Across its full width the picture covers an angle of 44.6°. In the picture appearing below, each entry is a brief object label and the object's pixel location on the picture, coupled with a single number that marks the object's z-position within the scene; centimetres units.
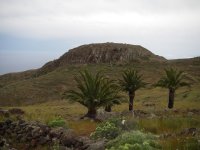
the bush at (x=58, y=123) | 855
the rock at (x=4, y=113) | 1097
